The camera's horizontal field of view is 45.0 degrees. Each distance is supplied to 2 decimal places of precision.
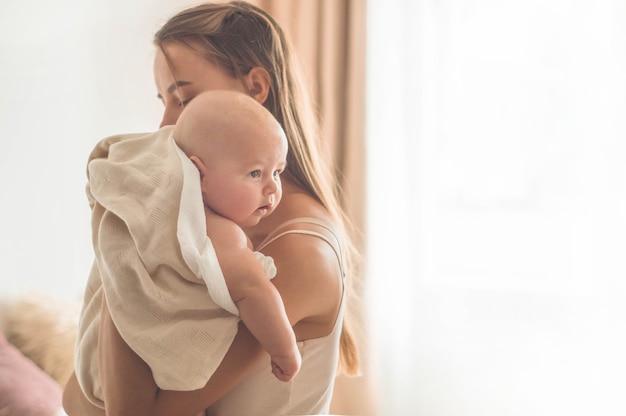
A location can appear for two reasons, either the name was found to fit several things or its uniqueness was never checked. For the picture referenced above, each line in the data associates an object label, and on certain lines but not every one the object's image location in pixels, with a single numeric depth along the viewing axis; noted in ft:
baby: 3.08
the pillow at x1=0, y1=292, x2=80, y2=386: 6.83
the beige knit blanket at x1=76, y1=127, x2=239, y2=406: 3.10
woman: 3.28
